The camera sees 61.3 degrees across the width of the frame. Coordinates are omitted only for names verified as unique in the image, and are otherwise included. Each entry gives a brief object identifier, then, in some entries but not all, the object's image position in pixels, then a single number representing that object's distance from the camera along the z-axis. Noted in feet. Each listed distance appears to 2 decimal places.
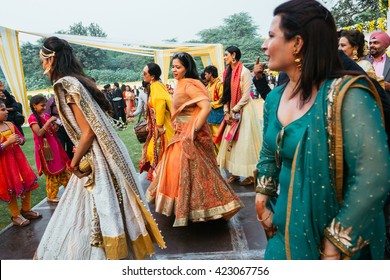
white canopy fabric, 23.68
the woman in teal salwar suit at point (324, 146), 2.91
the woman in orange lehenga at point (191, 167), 8.90
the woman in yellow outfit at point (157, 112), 11.14
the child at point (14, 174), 9.86
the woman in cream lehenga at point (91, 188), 5.82
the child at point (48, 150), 11.78
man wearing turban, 9.80
